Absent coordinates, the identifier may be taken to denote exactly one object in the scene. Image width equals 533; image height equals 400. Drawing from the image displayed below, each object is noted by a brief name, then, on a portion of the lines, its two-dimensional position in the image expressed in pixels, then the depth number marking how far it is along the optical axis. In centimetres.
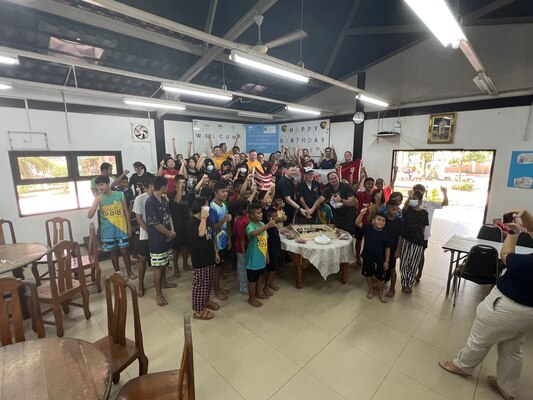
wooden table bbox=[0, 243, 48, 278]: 293
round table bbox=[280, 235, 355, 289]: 366
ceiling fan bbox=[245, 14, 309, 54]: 344
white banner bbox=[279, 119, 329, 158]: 922
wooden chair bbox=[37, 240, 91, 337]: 281
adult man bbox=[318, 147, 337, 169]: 755
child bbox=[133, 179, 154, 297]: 370
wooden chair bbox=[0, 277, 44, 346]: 185
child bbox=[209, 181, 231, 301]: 342
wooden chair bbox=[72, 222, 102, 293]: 376
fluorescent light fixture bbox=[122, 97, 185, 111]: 531
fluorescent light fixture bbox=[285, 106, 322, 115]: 712
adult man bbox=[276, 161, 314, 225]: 462
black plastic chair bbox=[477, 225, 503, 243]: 413
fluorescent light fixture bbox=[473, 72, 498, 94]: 440
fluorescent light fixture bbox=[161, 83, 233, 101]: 452
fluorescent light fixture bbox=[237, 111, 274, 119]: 821
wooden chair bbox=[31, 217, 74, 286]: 360
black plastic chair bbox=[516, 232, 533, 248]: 388
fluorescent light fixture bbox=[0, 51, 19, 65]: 311
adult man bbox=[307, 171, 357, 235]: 446
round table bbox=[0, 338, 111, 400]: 137
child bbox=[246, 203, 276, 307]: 337
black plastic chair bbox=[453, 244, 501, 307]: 323
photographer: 190
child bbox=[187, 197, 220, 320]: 305
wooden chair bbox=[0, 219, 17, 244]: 387
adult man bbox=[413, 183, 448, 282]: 426
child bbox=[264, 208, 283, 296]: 368
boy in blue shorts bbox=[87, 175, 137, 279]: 390
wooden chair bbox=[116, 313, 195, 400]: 138
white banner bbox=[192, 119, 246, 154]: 873
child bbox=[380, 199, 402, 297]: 361
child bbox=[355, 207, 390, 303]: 357
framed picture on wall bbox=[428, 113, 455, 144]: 652
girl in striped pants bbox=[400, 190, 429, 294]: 377
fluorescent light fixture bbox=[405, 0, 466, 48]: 212
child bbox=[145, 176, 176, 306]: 342
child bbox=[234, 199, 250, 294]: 352
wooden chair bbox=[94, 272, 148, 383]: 197
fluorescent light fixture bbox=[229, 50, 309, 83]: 320
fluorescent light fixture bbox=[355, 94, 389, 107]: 559
